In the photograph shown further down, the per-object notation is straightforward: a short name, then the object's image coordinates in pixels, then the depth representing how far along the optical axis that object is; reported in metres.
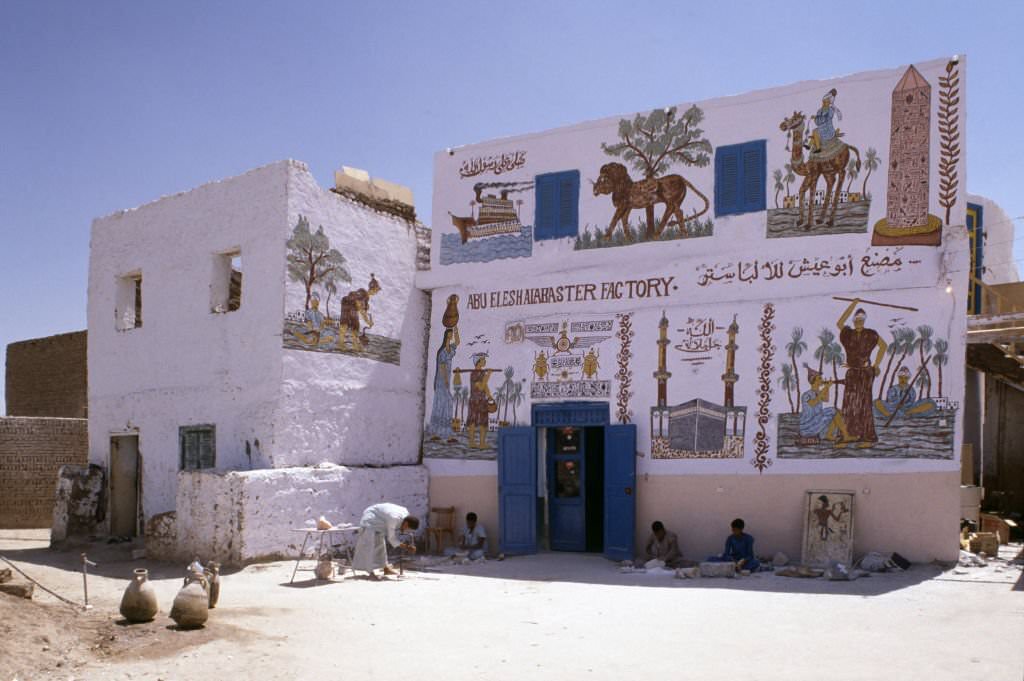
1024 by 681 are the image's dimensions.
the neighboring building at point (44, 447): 17.77
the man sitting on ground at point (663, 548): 12.20
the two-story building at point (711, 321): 11.52
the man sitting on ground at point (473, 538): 13.72
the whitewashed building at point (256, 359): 12.59
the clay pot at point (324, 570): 10.93
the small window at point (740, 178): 12.74
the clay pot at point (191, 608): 7.53
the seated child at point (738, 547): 11.56
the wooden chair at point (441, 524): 14.42
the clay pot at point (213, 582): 8.80
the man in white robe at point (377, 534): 11.17
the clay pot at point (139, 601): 7.66
